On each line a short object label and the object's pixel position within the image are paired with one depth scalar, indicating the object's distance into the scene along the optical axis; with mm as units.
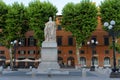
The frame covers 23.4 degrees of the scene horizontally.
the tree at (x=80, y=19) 54719
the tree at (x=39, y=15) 55719
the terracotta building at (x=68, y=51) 69625
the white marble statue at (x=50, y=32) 36969
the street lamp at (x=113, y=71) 26248
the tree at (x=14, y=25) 56656
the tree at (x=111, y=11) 54062
